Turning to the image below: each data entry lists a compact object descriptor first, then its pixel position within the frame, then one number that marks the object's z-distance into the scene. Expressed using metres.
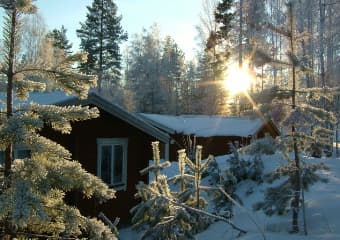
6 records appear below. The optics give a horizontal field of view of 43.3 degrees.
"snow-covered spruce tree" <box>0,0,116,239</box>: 2.96
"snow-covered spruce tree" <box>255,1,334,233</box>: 7.98
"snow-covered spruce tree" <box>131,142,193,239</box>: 6.46
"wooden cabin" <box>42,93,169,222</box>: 10.84
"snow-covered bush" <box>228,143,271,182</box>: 13.46
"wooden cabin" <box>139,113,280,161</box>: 25.31
